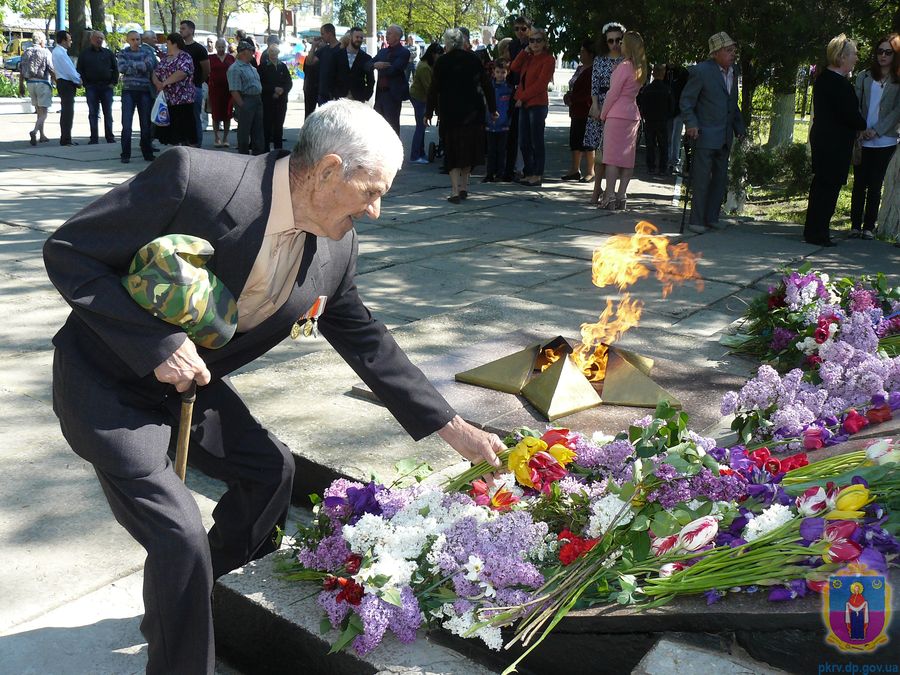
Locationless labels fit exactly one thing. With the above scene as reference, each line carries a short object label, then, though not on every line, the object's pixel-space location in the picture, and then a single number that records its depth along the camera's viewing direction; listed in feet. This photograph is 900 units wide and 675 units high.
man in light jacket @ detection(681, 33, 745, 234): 31.94
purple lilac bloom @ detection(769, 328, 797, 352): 16.47
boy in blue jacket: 42.01
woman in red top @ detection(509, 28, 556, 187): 40.14
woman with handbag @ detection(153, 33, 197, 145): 43.70
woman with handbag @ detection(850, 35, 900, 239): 31.58
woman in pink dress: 34.40
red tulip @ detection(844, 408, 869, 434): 11.34
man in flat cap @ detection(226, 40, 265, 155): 45.91
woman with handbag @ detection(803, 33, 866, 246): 29.99
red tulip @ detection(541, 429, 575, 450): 10.69
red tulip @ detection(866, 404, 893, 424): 11.82
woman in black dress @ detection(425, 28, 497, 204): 36.91
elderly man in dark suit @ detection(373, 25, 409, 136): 46.42
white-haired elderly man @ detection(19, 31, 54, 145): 51.21
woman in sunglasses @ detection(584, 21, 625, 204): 37.47
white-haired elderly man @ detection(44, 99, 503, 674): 7.79
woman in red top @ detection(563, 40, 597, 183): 42.09
